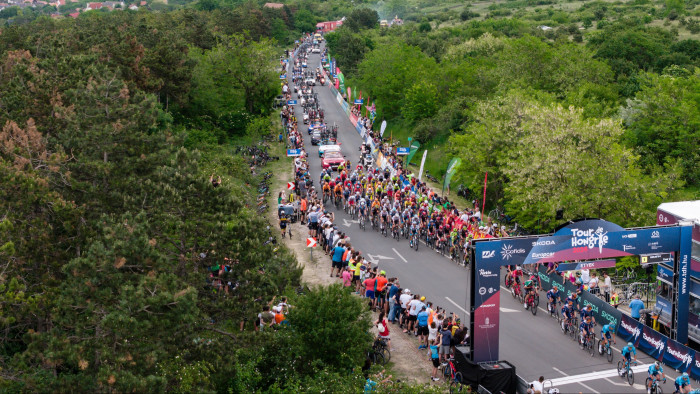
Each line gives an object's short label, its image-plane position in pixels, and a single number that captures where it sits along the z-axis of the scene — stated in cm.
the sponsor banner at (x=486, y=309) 2241
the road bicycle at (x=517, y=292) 2914
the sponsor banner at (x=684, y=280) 2442
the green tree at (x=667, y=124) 4616
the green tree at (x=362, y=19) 16000
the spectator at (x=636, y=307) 2617
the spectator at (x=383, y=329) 2391
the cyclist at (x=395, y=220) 3713
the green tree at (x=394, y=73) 7850
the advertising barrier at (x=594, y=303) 2644
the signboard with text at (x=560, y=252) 2245
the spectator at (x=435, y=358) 2303
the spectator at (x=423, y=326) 2492
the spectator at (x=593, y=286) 2906
